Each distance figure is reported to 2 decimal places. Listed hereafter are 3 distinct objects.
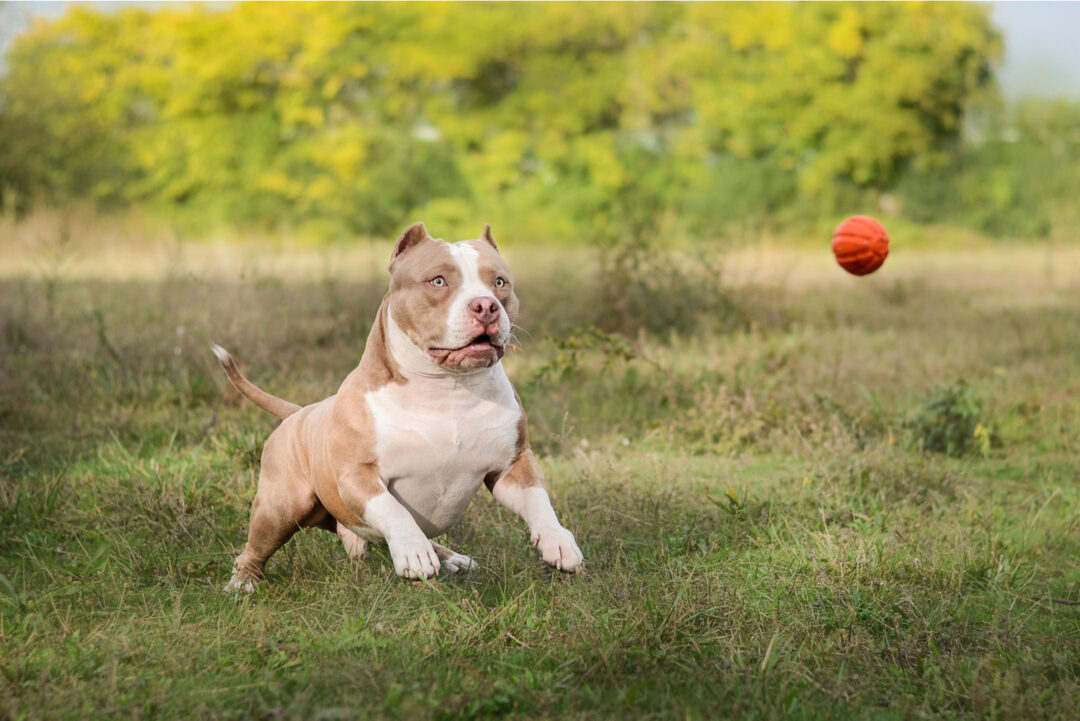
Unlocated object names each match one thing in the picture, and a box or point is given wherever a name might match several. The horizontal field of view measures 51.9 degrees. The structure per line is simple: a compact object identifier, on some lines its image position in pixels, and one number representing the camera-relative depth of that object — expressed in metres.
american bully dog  3.42
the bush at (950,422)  6.13
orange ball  6.34
